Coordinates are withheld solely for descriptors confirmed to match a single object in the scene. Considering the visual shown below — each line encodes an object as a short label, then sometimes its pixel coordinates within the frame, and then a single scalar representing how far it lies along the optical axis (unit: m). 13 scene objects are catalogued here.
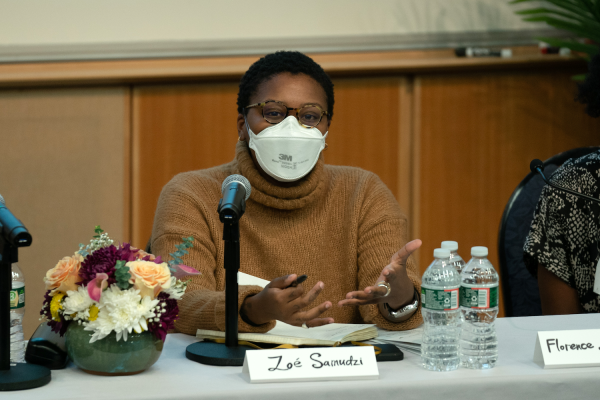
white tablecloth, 5.31
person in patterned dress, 6.10
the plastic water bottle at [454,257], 5.48
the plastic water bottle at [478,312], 5.43
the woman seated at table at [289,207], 5.95
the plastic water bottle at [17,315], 5.45
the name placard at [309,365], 5.35
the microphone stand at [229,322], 5.45
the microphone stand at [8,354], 5.32
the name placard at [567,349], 5.43
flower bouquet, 5.34
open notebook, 5.52
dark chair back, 6.32
